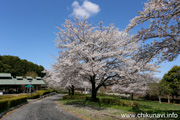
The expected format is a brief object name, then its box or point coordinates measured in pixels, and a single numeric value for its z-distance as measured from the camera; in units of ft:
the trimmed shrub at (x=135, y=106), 40.63
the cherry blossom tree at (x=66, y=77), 46.07
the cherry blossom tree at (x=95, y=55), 42.42
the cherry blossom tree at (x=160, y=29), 20.77
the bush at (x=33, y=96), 84.86
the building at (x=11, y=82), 120.16
